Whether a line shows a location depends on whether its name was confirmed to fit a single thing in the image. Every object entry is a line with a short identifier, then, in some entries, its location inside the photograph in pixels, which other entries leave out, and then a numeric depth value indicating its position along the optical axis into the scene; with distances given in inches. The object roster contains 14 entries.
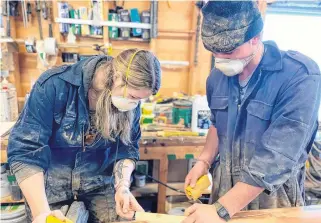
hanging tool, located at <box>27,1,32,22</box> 77.8
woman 39.6
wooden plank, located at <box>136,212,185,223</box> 37.8
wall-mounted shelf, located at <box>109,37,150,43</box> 82.9
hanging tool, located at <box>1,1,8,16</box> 74.5
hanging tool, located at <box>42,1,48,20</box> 76.5
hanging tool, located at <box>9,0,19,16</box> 76.1
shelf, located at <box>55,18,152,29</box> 77.7
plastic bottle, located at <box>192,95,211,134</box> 71.9
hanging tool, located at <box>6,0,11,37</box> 75.0
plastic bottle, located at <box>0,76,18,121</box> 76.4
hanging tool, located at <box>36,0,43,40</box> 76.1
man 34.0
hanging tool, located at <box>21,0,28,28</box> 76.0
